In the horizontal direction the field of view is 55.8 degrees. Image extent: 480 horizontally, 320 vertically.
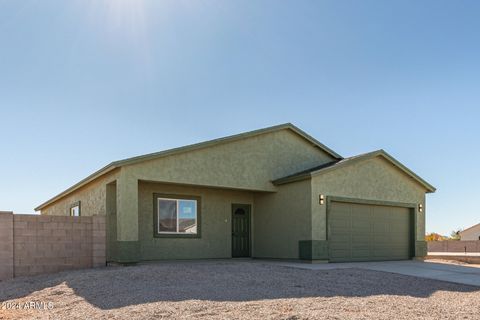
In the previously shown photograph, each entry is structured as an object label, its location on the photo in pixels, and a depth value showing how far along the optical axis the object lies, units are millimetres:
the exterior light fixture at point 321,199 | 15762
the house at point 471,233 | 46019
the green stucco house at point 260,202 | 15016
